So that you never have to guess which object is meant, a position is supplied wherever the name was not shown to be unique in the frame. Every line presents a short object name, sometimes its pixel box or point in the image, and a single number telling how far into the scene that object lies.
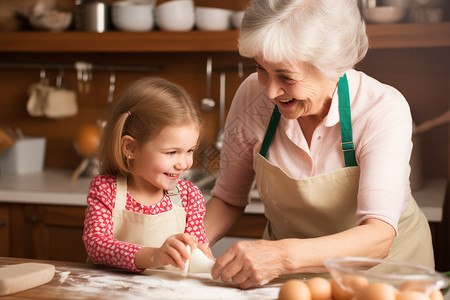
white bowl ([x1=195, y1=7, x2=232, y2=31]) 2.50
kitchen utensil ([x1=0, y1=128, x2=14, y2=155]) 2.72
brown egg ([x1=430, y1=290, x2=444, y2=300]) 0.86
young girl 1.28
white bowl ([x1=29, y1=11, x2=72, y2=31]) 2.74
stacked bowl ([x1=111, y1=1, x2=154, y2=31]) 2.58
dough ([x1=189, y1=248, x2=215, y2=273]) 1.16
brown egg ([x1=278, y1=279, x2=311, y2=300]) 0.90
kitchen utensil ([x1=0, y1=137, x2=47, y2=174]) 2.81
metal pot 2.67
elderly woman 1.19
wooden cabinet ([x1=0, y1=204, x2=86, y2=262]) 2.41
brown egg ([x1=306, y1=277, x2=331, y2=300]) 0.91
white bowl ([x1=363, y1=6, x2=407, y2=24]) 2.29
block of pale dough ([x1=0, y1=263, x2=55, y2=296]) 1.07
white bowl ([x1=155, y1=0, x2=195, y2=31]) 2.52
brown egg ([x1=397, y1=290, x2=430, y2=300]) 0.81
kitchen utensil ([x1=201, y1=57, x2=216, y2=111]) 2.73
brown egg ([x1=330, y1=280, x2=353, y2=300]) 0.89
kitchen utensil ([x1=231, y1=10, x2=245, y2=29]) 2.47
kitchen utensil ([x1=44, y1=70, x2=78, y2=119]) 2.80
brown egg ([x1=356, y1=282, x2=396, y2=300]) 0.81
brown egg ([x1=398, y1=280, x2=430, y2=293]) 0.84
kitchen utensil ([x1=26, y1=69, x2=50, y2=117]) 2.85
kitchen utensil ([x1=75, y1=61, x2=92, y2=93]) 2.90
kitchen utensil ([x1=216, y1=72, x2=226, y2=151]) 2.73
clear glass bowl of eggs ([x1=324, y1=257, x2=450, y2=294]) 0.84
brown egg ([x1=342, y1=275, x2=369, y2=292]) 0.86
